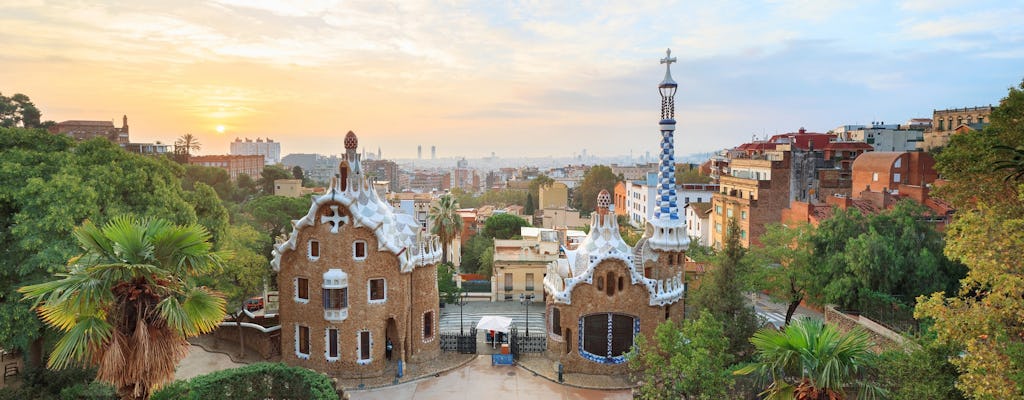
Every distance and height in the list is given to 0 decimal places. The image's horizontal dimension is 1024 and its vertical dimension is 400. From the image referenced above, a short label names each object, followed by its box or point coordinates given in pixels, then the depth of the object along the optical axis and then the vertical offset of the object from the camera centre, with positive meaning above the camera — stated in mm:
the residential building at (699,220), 64375 -6055
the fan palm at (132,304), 13883 -3248
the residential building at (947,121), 73569 +5337
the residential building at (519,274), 45844 -8150
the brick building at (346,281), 28031 -5385
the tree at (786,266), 34094 -5816
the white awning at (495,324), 31109 -8100
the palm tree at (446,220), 49750 -4492
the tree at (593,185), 106750 -3721
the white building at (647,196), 72875 -4001
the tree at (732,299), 25297 -5674
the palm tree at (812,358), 13836 -4434
